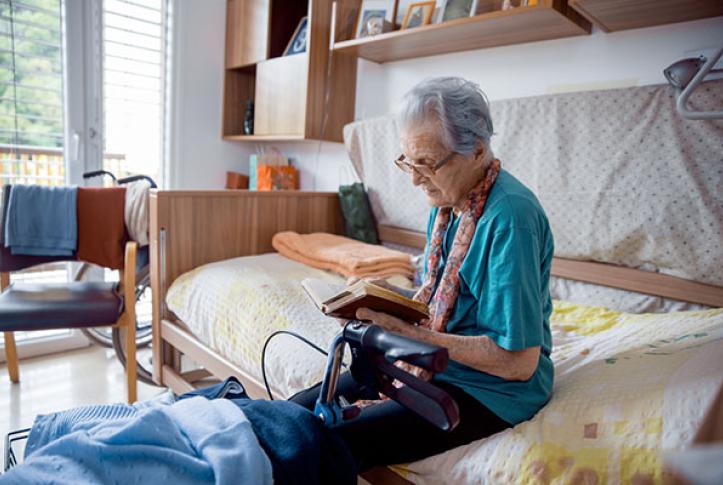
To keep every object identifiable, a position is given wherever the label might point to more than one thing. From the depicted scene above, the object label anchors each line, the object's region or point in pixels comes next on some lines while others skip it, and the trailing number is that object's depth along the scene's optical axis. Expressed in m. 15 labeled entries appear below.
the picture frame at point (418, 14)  1.99
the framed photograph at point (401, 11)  2.19
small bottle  2.92
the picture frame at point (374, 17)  2.14
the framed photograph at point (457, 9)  1.75
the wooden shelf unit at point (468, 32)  1.59
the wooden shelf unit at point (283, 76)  2.42
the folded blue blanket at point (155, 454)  0.69
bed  0.84
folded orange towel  1.81
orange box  2.74
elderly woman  0.86
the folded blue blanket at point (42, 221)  1.92
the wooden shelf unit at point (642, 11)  1.37
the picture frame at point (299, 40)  2.52
